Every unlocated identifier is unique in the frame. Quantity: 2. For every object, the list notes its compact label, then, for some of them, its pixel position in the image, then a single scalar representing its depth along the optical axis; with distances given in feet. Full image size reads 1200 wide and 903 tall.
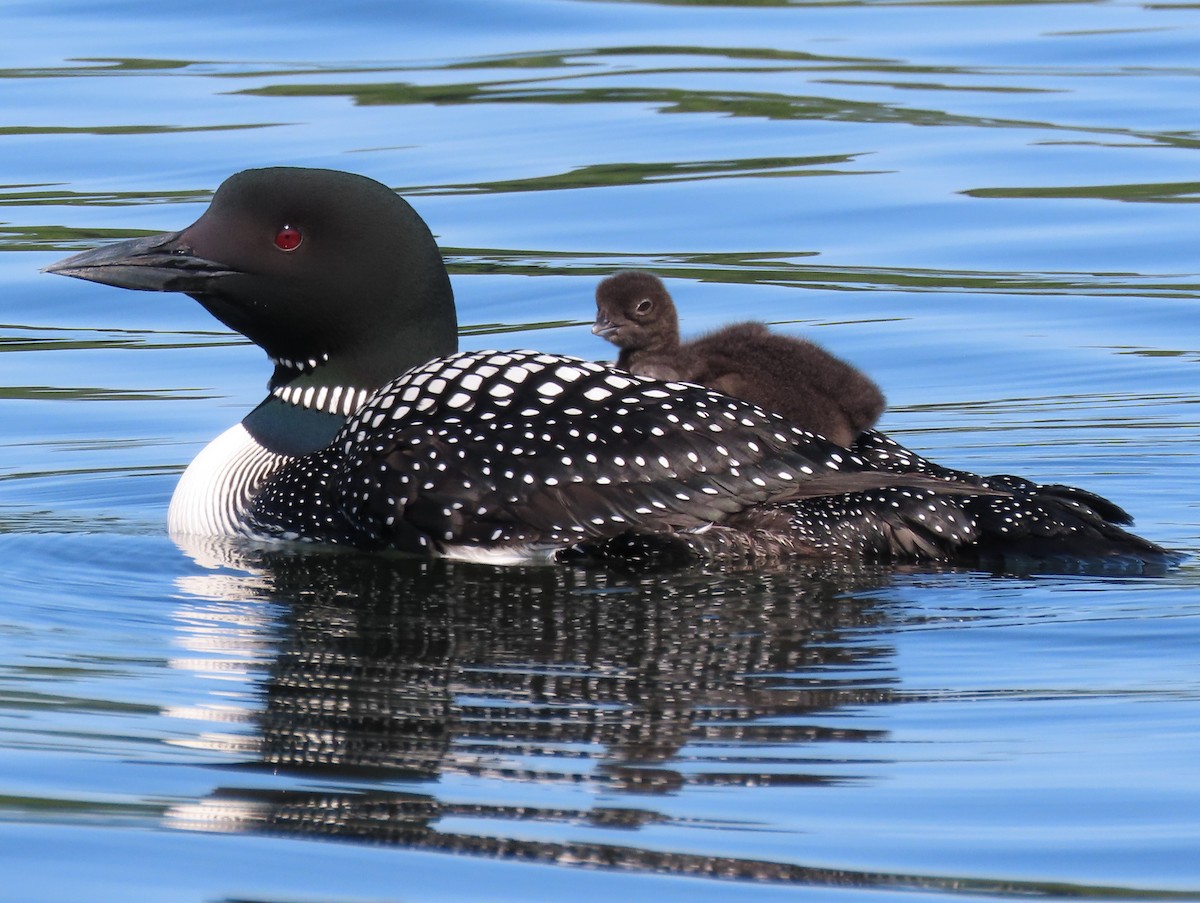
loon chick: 35.27
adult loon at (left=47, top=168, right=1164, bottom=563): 33.12
